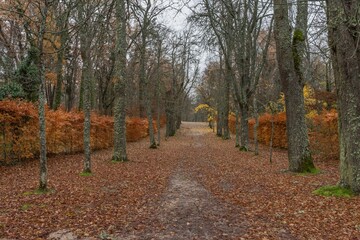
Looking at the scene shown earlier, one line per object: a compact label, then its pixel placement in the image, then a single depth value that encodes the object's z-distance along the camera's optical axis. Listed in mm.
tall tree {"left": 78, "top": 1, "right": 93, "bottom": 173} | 8617
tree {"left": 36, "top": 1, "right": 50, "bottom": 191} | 6598
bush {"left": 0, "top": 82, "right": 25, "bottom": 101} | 13966
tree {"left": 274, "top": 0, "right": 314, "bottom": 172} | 9305
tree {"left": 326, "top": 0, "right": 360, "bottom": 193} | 6301
